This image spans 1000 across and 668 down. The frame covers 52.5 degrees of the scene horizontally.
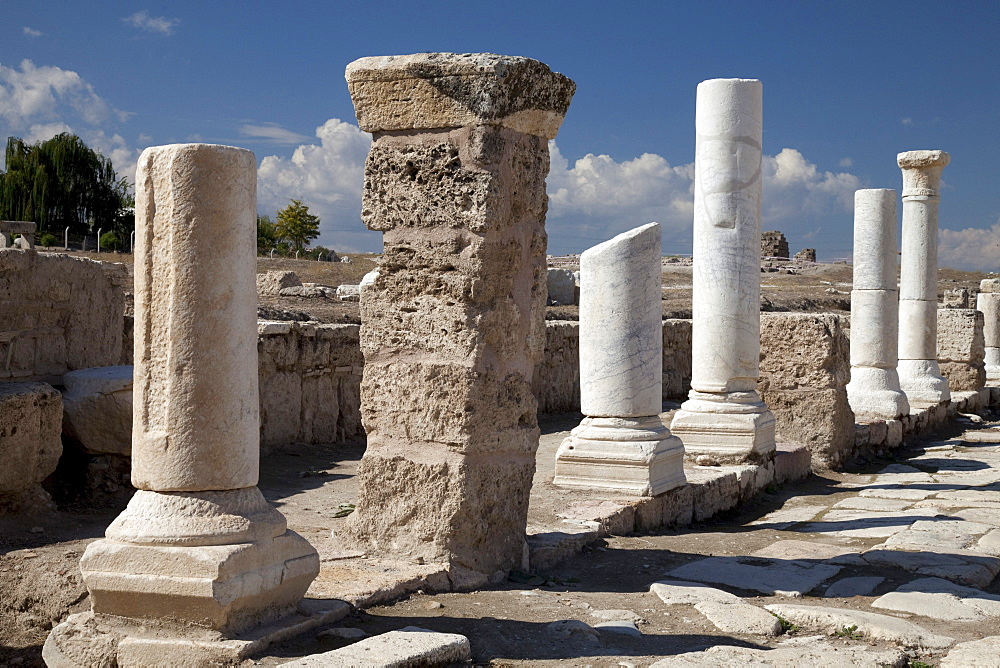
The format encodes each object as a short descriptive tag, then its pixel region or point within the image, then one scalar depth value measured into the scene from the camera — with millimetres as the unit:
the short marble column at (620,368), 7359
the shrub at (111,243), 35594
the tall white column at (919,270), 14555
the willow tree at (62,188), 40750
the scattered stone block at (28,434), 6816
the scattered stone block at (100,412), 7617
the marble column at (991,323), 19141
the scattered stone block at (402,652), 3520
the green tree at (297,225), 47094
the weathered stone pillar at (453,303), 5102
